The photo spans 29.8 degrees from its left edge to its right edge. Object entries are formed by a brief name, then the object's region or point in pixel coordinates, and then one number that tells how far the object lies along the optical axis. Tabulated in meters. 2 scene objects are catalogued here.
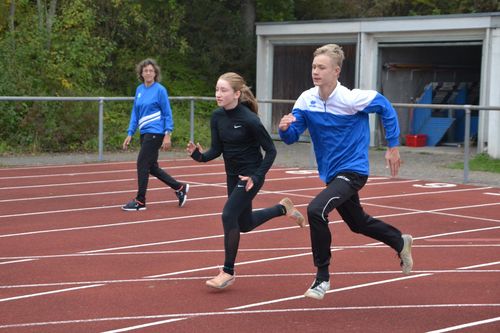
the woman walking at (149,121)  12.65
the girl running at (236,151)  7.79
